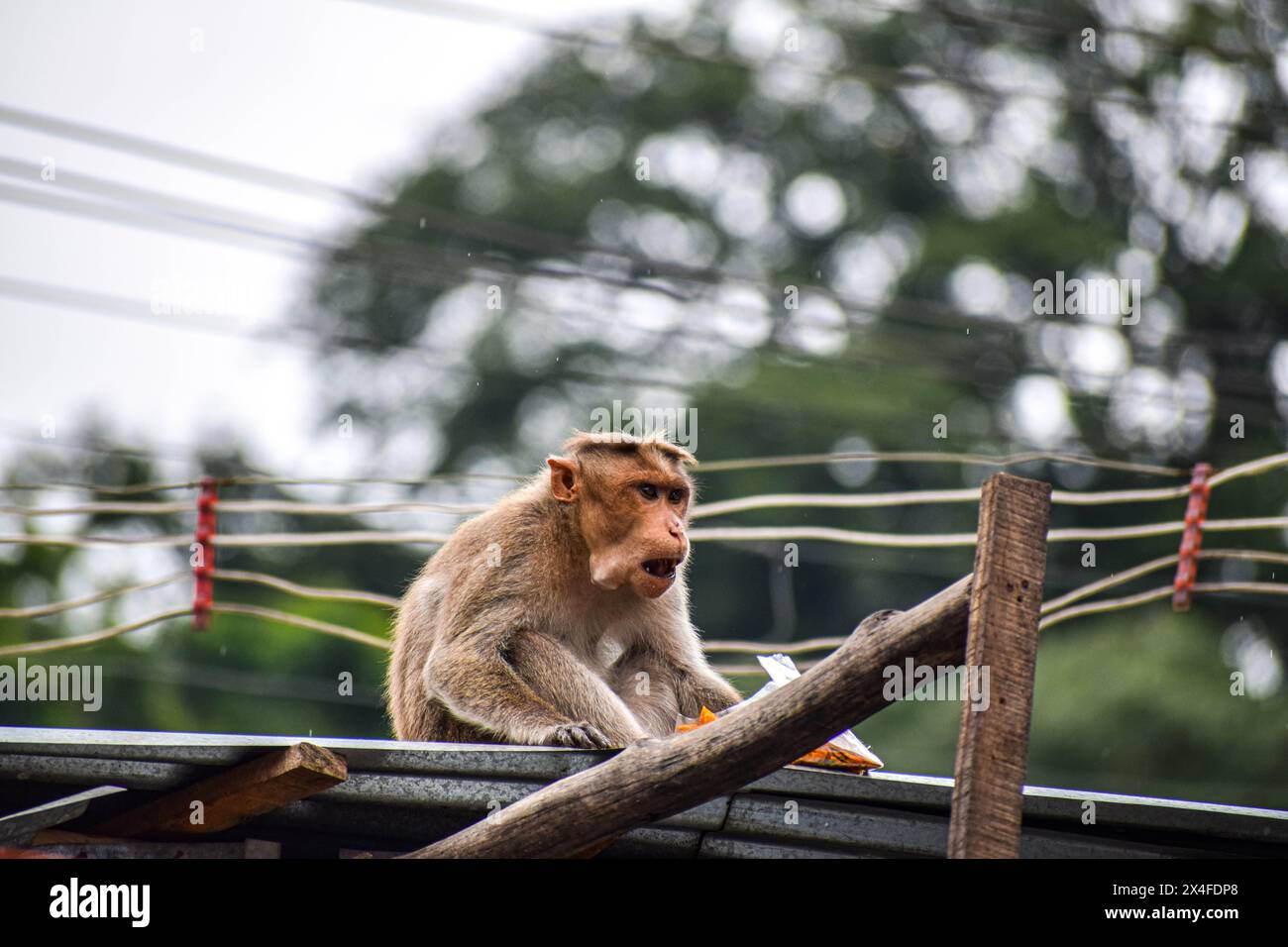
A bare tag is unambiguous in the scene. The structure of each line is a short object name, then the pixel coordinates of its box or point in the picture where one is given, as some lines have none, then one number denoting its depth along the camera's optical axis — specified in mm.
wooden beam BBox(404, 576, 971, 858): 3984
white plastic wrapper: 4832
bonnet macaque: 5730
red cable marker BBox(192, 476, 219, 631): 8039
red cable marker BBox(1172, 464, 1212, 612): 7312
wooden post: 3799
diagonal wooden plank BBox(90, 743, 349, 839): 4207
